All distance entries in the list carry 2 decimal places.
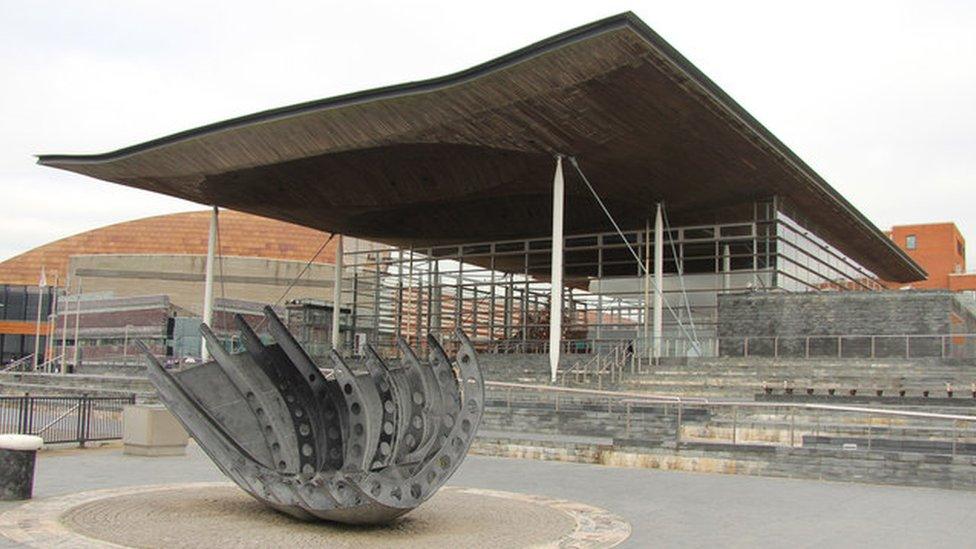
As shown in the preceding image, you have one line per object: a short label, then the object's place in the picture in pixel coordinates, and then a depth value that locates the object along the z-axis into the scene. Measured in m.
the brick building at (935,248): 93.56
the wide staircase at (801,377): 23.17
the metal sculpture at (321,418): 9.46
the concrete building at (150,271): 60.75
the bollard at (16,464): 11.16
